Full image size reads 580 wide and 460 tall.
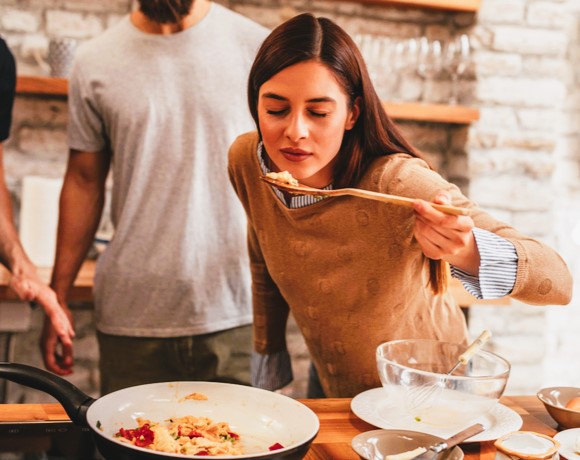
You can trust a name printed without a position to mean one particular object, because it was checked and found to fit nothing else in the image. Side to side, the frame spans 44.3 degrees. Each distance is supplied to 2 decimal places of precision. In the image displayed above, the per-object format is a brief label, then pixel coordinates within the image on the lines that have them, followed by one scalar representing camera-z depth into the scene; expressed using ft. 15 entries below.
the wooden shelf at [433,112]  9.92
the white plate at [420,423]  3.59
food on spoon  4.42
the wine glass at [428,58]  10.21
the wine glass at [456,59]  10.03
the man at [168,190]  6.79
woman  4.36
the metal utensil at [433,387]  3.45
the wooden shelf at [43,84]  9.01
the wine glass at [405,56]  10.07
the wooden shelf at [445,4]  9.95
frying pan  2.97
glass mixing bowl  3.42
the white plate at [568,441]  3.43
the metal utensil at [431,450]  3.06
